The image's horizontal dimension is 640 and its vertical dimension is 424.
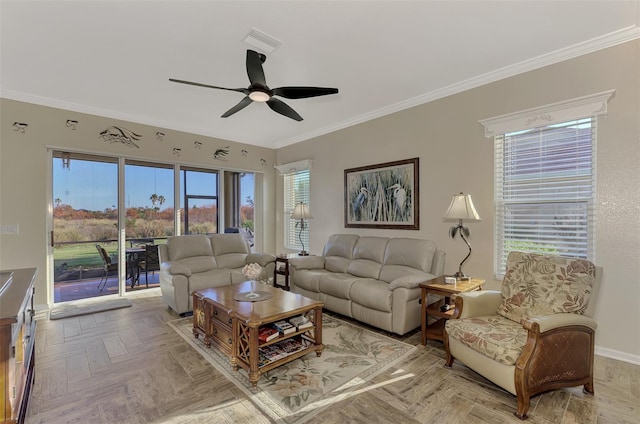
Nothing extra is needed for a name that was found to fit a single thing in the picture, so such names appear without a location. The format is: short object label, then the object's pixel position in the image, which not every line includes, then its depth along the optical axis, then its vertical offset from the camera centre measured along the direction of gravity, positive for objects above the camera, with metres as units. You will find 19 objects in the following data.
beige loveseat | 3.82 -0.84
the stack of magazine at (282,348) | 2.47 -1.26
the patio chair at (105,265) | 4.72 -0.95
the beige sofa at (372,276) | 3.16 -0.89
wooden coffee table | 2.38 -1.08
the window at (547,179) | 2.83 +0.30
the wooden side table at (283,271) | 4.74 -1.07
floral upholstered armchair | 1.97 -0.93
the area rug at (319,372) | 2.08 -1.40
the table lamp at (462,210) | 3.19 -0.03
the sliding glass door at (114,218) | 4.43 -0.18
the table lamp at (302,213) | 5.20 -0.10
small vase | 2.93 -0.89
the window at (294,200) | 6.01 +0.15
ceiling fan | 2.45 +1.08
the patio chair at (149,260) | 5.11 -0.94
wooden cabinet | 1.41 -0.80
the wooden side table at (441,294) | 2.92 -0.97
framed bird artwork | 4.18 +0.18
